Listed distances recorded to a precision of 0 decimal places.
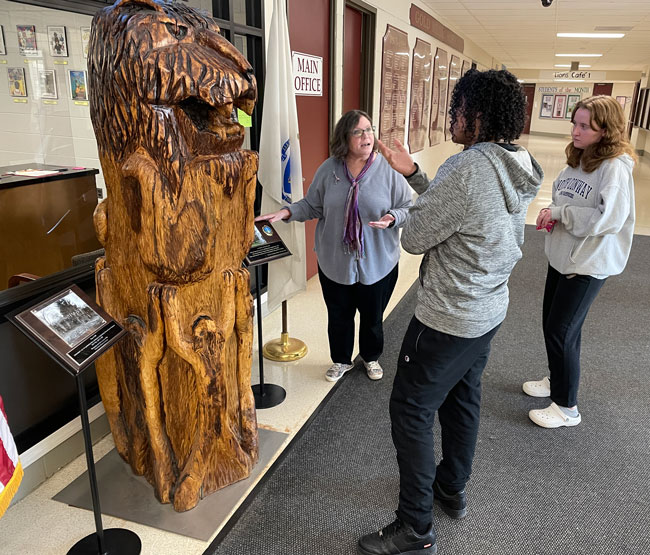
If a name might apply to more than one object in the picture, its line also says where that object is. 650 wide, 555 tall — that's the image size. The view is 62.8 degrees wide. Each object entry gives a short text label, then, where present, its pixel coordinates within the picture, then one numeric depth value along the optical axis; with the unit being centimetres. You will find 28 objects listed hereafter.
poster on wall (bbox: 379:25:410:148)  560
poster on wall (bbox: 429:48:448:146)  829
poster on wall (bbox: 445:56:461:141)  948
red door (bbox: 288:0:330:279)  377
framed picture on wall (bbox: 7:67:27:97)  231
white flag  284
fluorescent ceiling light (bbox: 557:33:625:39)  882
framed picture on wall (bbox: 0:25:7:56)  219
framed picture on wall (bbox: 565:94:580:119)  2361
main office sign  376
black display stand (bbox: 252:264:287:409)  271
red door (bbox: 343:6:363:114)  480
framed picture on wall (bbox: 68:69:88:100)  251
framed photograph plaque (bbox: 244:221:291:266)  252
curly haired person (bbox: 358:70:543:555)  152
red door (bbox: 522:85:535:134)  2404
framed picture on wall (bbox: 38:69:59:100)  239
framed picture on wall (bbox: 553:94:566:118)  2408
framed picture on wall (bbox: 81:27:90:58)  239
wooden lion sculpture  164
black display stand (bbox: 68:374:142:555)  167
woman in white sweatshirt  224
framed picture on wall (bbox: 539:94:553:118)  2417
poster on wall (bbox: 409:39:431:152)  697
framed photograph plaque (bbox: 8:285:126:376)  150
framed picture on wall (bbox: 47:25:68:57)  234
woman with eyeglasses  259
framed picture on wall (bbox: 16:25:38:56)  224
